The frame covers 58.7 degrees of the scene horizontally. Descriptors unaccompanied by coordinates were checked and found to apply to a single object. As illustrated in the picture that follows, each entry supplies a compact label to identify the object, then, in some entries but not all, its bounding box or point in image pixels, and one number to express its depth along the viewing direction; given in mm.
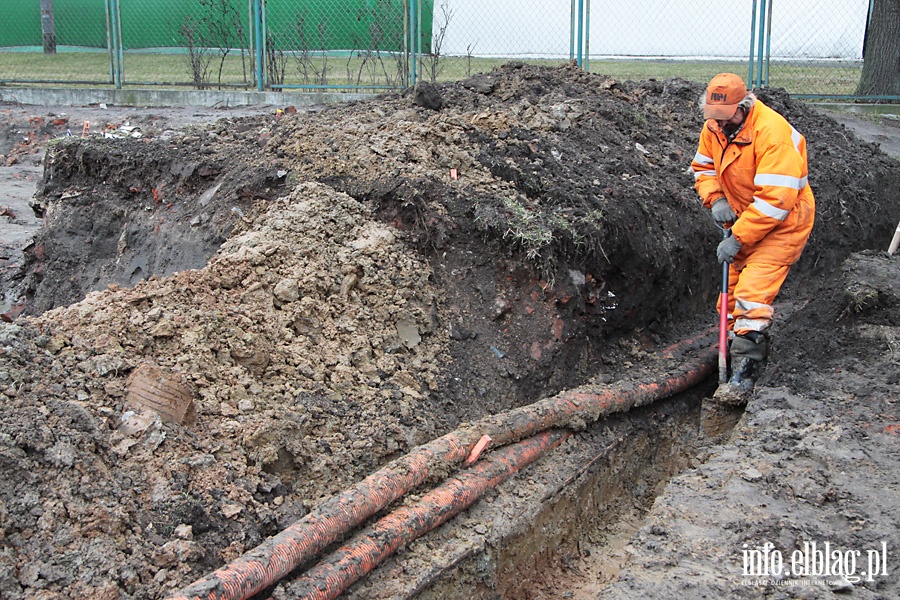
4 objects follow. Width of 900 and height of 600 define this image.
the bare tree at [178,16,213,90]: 12570
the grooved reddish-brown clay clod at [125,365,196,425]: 3490
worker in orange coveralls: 4723
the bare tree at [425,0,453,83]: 12008
